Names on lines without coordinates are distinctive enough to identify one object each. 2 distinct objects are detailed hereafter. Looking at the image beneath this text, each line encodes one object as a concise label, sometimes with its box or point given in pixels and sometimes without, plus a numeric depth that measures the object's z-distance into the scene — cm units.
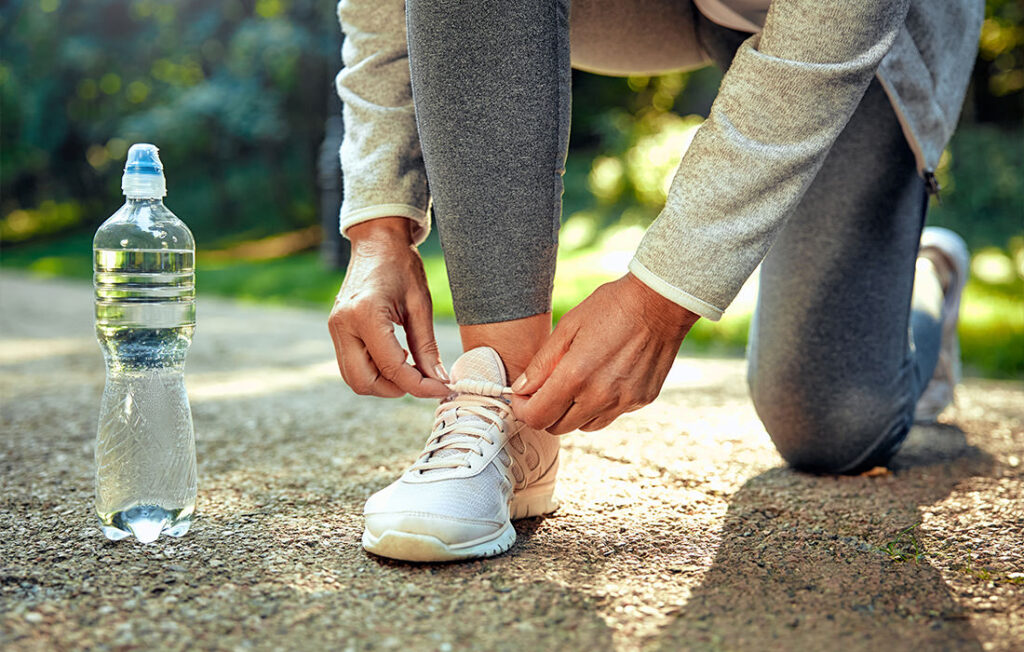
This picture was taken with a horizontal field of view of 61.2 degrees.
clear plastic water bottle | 125
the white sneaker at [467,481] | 110
